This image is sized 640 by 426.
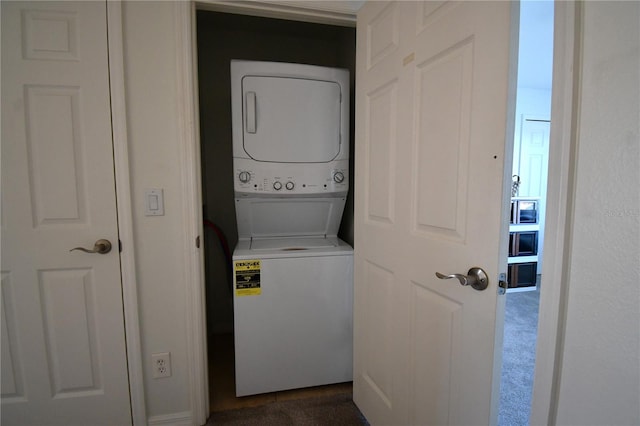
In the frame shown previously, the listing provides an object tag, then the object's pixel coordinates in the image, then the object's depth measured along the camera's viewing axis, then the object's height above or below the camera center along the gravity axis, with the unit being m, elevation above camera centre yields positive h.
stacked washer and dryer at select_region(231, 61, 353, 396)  1.53 -0.38
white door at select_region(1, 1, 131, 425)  1.14 -0.17
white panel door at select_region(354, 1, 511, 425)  0.72 -0.06
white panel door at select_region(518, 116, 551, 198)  3.41 +0.32
